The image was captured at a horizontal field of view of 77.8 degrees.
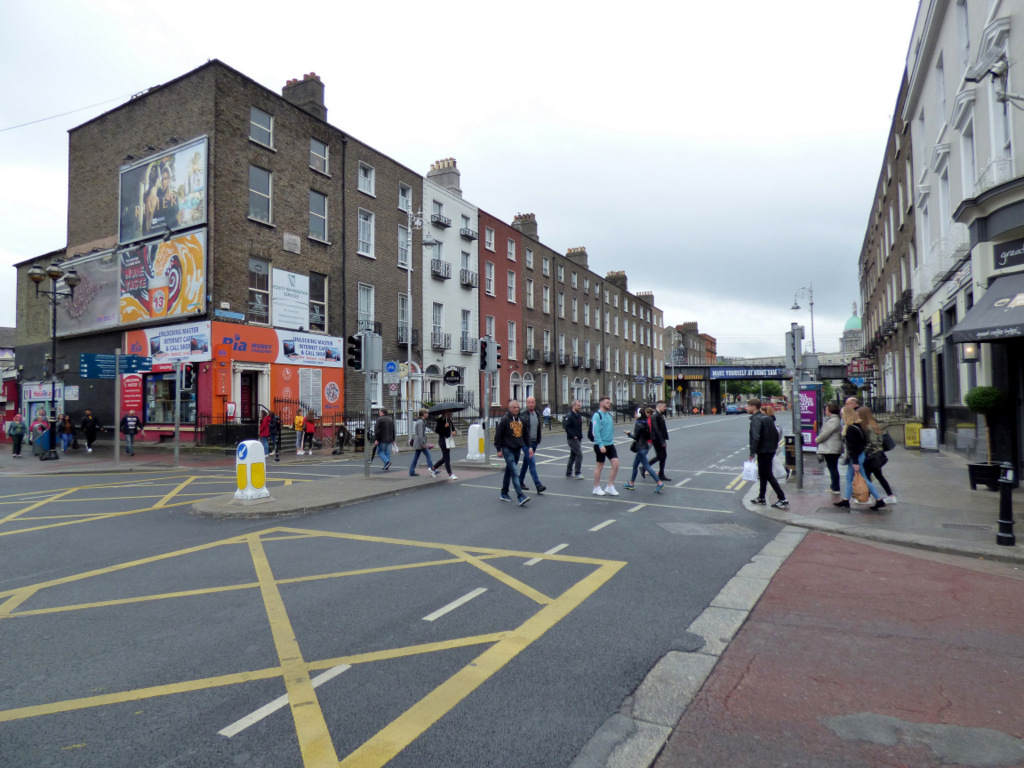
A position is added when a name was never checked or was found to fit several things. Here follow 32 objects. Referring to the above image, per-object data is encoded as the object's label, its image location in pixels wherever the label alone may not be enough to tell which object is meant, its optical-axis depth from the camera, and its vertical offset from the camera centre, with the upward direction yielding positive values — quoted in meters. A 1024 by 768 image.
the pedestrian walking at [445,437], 14.18 -0.71
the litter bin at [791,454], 14.31 -1.15
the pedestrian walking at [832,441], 11.10 -0.68
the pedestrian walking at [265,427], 20.58 -0.63
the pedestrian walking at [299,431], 21.80 -0.83
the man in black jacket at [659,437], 13.45 -0.70
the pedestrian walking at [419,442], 14.55 -0.83
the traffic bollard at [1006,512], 7.17 -1.26
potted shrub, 12.66 -0.03
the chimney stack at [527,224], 43.41 +12.53
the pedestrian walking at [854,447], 9.99 -0.70
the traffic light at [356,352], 13.81 +1.20
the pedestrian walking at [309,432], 22.42 -0.88
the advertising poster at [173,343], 21.67 +2.35
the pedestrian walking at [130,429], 22.12 -0.71
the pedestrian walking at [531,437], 11.84 -0.66
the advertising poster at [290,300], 24.05 +4.16
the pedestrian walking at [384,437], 16.45 -0.80
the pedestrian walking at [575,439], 14.29 -0.77
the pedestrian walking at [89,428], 23.78 -0.72
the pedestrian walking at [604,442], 11.66 -0.69
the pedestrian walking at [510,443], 11.09 -0.67
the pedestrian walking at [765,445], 10.23 -0.68
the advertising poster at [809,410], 17.72 -0.20
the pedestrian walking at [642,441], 12.62 -0.75
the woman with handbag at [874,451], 9.97 -0.77
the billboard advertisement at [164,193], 22.42 +7.97
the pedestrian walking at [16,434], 22.99 -0.90
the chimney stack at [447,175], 34.72 +12.73
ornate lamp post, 18.83 +3.93
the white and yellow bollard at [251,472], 10.55 -1.09
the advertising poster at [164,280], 21.98 +4.69
